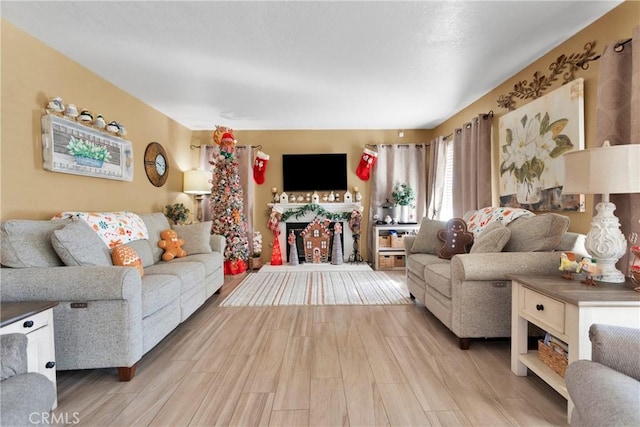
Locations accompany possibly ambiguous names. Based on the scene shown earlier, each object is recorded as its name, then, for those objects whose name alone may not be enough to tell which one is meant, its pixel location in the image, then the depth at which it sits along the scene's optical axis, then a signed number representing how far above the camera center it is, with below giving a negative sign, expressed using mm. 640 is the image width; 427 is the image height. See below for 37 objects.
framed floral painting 2484 +524
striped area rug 3414 -1128
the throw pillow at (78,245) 1979 -259
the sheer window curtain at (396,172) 5441 +577
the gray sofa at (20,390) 914 -612
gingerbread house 5371 -662
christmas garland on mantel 5391 -163
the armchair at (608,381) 882 -604
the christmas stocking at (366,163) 5266 +741
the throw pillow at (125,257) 2453 -422
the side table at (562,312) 1440 -593
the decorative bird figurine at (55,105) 2456 +872
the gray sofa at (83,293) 1791 -526
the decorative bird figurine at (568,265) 1802 -401
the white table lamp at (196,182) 4910 +414
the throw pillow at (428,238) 3400 -419
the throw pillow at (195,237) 3637 -390
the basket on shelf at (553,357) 1652 -921
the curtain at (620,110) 1963 +628
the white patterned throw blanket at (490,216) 2688 -146
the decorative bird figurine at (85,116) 2768 +873
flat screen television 5449 +632
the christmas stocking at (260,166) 5274 +725
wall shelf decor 2467 +564
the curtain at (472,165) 3648 +494
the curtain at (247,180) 5363 +474
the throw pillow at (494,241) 2368 -317
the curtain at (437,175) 4949 +488
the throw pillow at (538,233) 2191 -251
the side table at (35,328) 1421 -609
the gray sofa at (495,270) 2150 -497
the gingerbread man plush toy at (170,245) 3333 -439
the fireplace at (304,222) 5418 -319
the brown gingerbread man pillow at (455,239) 2992 -379
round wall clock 4021 +626
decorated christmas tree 4691 +97
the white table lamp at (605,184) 1519 +90
